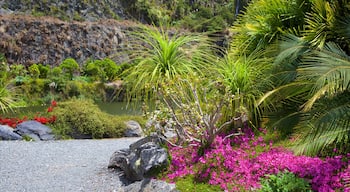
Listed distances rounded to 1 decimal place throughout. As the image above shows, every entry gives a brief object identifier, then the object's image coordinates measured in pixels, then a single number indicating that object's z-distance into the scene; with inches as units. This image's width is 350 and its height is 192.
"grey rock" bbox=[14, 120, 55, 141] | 360.2
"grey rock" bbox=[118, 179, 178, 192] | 181.8
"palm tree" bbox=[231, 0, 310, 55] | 239.3
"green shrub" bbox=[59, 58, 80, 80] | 788.2
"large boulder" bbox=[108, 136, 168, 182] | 198.2
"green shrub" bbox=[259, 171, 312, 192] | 142.8
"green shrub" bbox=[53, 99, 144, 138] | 382.0
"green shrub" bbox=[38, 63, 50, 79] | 778.6
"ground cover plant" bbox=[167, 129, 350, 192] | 151.8
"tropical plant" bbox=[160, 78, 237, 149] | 199.0
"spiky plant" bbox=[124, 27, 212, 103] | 212.1
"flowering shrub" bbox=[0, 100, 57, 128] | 386.3
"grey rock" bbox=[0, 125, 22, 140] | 355.9
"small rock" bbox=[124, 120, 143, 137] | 403.9
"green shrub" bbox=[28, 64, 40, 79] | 761.6
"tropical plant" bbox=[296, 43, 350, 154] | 143.9
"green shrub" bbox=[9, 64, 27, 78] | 768.9
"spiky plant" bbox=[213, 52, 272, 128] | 211.3
